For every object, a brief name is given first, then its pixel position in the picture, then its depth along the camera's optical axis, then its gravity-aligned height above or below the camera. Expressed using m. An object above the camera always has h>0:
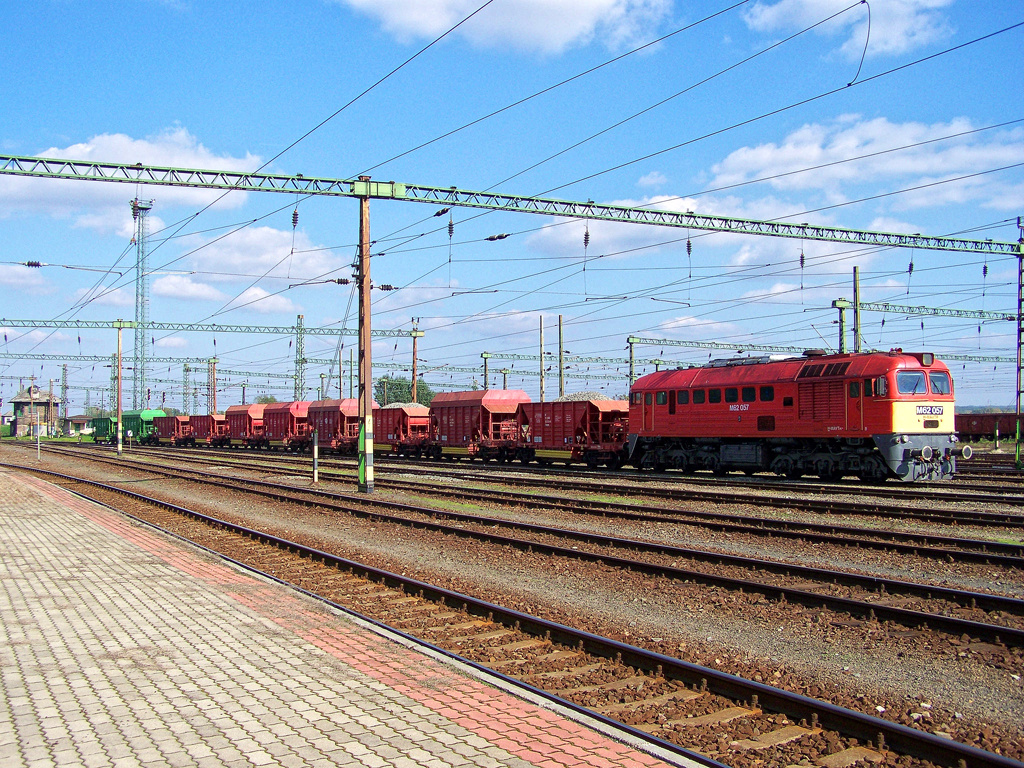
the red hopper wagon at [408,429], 44.19 -0.92
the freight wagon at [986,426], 49.72 -0.97
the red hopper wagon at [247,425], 60.20 -0.93
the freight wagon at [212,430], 65.19 -1.41
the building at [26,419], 121.70 -0.89
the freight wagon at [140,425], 77.56 -1.17
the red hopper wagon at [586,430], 33.12 -0.79
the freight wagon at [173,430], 69.41 -1.56
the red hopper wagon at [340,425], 47.88 -0.78
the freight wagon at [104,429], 79.50 -1.66
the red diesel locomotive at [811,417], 21.92 -0.15
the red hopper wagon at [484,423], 38.53 -0.52
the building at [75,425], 145.85 -2.23
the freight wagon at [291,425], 53.50 -0.87
